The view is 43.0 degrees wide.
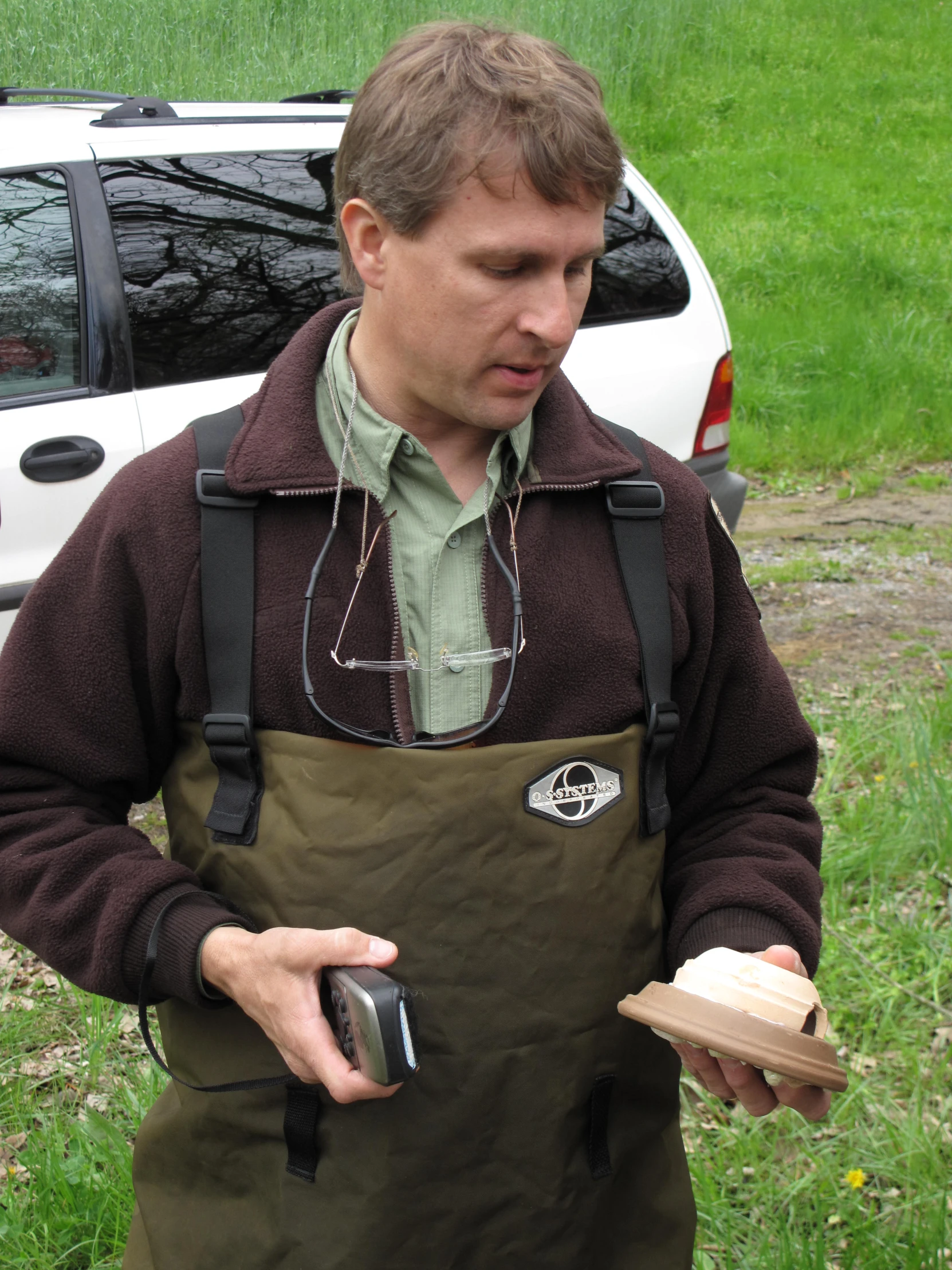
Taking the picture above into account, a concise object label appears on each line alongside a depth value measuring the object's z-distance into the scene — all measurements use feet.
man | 4.32
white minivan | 11.36
